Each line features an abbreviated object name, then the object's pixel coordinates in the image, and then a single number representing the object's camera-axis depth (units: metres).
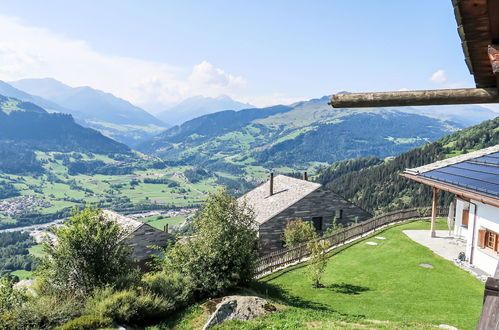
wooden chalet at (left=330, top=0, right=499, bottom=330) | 2.67
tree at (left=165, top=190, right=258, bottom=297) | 15.38
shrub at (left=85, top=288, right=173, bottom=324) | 12.12
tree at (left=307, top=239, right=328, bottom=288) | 19.14
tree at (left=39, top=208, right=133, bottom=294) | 13.78
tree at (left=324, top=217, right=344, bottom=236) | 36.49
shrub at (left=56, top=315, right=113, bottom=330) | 10.89
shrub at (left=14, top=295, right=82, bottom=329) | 10.86
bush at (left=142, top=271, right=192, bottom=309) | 14.14
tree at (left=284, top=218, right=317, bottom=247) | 29.30
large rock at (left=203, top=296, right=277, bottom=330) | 12.12
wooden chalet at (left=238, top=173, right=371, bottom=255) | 34.50
